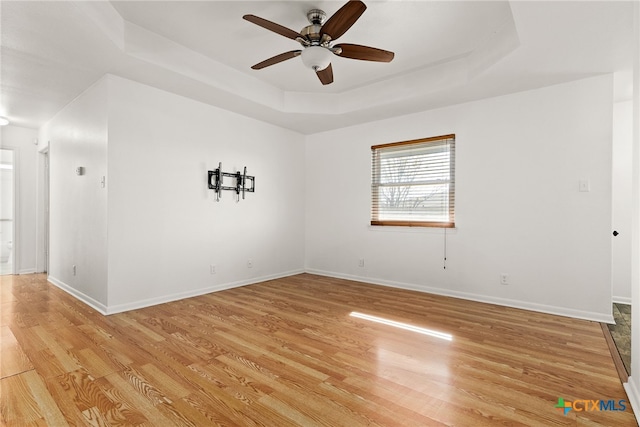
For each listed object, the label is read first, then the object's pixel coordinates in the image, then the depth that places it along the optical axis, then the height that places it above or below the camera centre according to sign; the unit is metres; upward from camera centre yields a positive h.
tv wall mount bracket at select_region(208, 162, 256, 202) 4.36 +0.39
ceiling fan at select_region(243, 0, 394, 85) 2.36 +1.40
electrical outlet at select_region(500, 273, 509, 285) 3.80 -0.81
